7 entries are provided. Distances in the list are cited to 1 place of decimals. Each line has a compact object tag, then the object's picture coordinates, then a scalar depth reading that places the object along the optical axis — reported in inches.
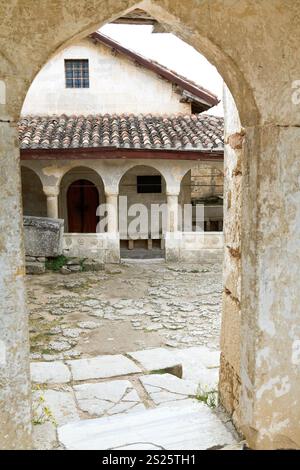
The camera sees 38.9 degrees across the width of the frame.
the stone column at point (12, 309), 76.4
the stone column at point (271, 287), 86.3
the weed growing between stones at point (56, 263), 427.8
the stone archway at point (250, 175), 75.7
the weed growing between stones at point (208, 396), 118.0
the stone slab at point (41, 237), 423.8
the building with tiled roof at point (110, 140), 454.9
